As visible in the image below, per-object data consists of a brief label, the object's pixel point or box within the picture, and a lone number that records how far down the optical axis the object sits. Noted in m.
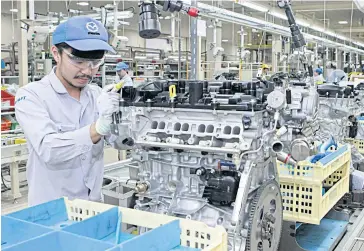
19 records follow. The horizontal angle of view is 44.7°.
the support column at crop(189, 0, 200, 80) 5.30
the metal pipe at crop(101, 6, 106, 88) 5.79
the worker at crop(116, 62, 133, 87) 7.42
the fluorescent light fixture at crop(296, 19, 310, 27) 8.92
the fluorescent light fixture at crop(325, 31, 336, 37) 11.21
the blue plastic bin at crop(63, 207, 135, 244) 1.24
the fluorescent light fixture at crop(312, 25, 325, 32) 9.73
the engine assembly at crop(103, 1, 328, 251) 1.85
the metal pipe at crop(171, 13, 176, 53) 6.18
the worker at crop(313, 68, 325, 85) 7.80
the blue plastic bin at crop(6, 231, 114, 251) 1.10
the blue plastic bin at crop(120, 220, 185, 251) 1.08
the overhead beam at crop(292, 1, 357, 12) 9.04
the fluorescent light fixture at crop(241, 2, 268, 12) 7.73
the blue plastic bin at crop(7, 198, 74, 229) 1.34
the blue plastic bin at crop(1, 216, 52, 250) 1.24
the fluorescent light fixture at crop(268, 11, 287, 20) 8.30
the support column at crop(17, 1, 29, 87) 5.59
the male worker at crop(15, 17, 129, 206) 1.71
